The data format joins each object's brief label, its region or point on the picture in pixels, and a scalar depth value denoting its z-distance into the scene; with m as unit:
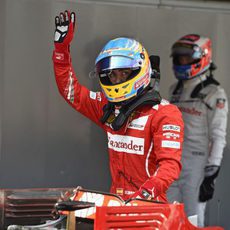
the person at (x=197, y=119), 12.80
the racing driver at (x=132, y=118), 8.59
